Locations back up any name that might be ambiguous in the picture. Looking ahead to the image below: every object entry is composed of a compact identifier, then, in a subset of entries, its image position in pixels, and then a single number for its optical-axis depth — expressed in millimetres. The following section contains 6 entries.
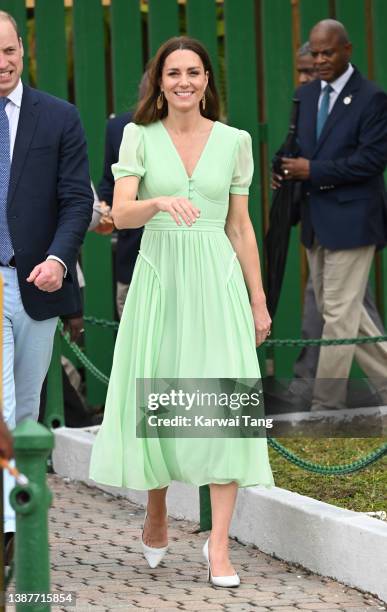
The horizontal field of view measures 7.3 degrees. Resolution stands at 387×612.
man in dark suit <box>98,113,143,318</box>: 17836
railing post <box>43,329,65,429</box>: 17039
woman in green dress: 11931
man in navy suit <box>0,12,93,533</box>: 12013
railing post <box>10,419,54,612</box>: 7695
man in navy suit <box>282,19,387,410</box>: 17941
